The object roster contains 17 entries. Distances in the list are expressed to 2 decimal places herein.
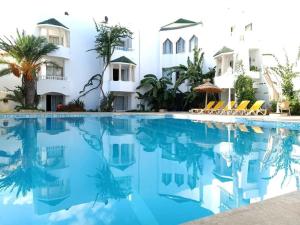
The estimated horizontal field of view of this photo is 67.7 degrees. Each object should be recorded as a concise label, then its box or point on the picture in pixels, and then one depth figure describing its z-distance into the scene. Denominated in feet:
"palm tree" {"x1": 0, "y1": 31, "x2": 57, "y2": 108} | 52.99
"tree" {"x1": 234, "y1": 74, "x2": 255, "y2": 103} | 52.18
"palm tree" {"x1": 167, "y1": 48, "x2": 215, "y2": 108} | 62.26
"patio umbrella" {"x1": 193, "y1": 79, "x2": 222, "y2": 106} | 53.29
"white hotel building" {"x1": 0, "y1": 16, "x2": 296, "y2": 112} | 56.86
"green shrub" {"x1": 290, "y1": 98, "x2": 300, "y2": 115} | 45.85
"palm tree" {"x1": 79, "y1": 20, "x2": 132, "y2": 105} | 62.19
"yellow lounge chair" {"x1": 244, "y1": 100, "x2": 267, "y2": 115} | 44.81
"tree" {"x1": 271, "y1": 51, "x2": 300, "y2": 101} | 46.93
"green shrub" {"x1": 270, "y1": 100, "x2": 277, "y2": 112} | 47.49
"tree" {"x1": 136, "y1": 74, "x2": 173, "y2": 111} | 64.12
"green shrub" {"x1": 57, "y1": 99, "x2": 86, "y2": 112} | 59.80
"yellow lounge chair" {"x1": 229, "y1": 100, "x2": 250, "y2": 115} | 46.18
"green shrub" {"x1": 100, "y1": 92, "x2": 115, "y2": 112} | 62.52
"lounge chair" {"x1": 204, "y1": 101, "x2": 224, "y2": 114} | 51.95
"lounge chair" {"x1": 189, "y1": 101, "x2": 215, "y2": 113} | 53.86
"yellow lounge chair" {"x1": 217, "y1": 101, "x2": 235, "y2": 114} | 48.97
